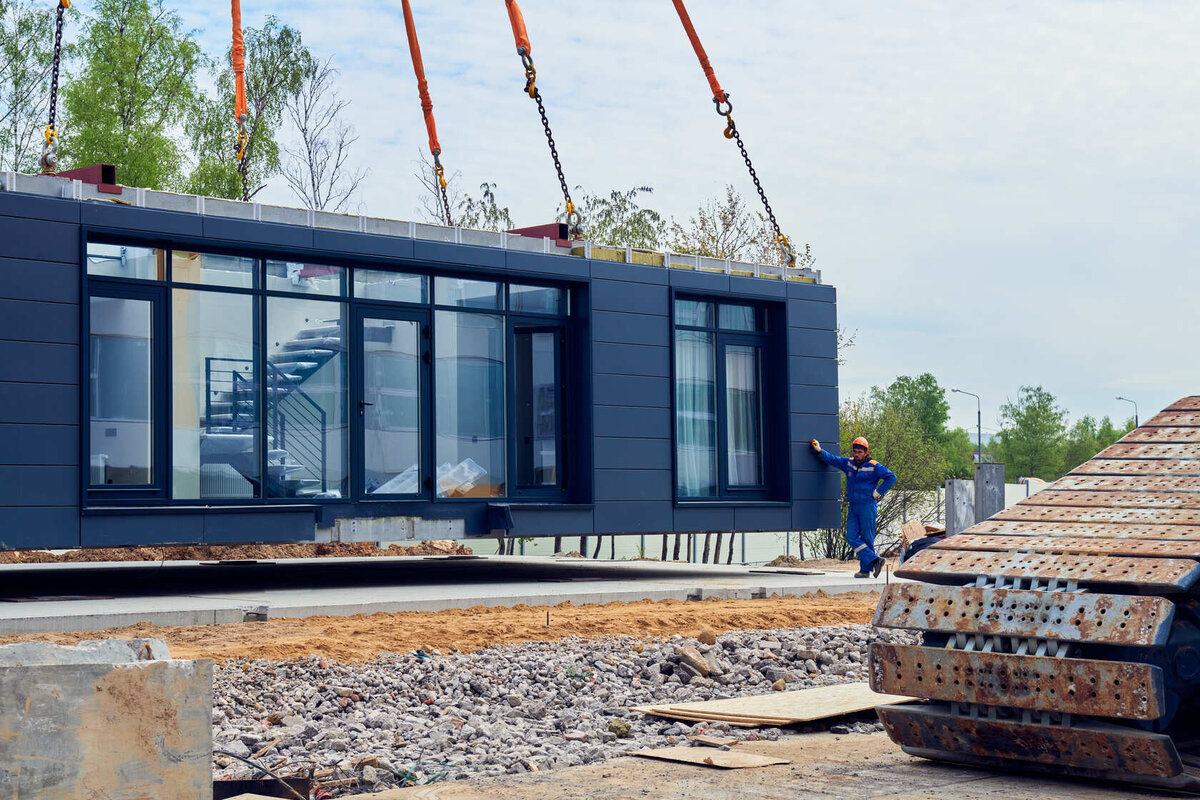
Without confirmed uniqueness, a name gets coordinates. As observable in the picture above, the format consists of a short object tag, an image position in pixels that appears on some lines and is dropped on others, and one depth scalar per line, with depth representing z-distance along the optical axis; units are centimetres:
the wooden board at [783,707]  820
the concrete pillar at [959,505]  1171
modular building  1467
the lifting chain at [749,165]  2035
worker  1920
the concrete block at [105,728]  468
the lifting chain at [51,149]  1545
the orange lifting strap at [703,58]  2128
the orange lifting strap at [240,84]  1828
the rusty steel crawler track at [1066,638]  598
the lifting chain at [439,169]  1988
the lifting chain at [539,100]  1858
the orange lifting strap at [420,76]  2170
